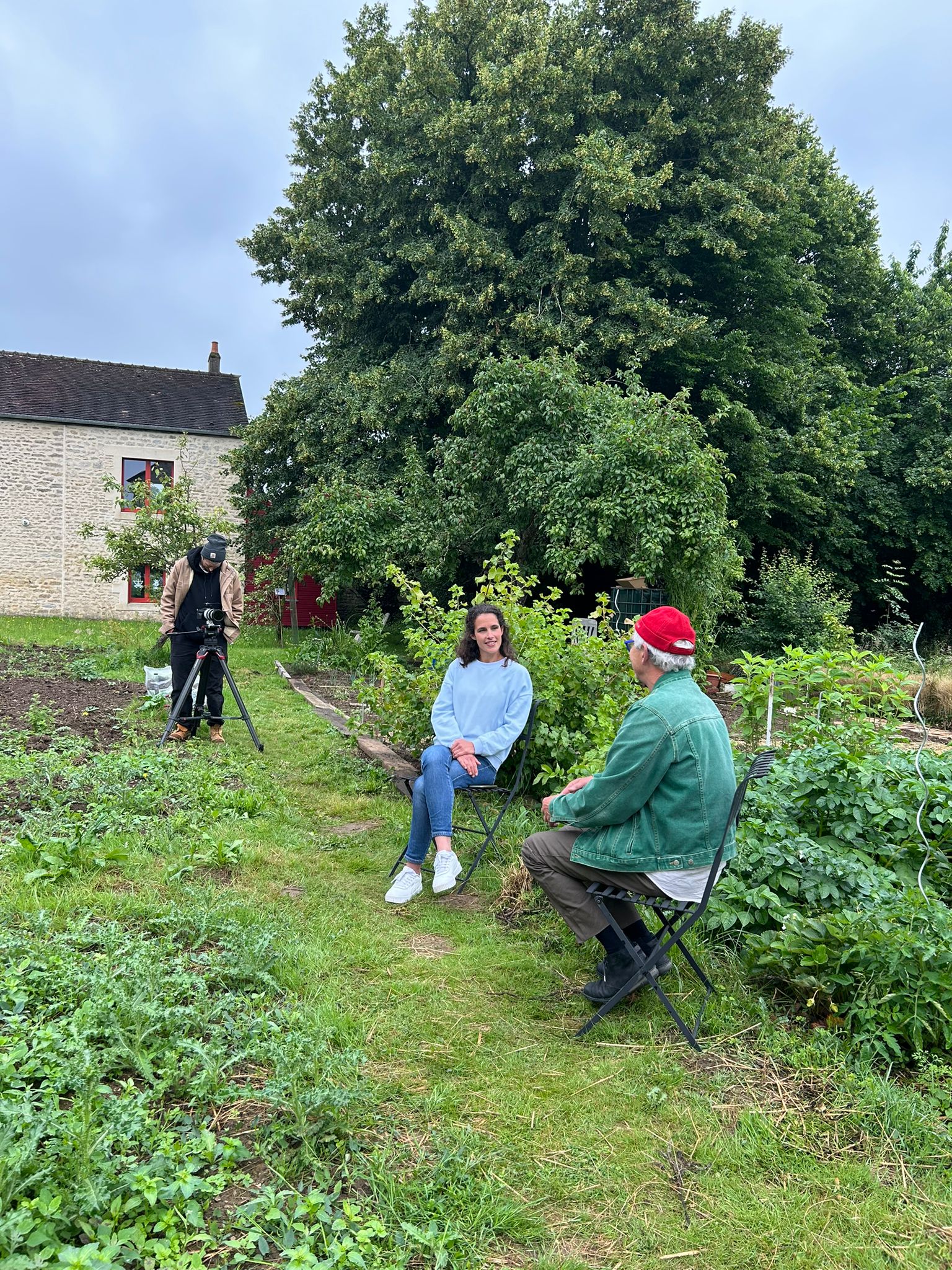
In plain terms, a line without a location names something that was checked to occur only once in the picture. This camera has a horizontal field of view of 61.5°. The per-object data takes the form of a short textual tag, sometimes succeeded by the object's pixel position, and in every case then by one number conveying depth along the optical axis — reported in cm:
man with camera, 685
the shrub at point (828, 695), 411
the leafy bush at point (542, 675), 500
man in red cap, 279
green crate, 1267
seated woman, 411
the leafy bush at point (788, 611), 1498
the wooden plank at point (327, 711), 827
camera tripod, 658
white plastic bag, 844
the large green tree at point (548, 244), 1497
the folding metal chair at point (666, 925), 280
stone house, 2177
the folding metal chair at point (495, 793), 425
